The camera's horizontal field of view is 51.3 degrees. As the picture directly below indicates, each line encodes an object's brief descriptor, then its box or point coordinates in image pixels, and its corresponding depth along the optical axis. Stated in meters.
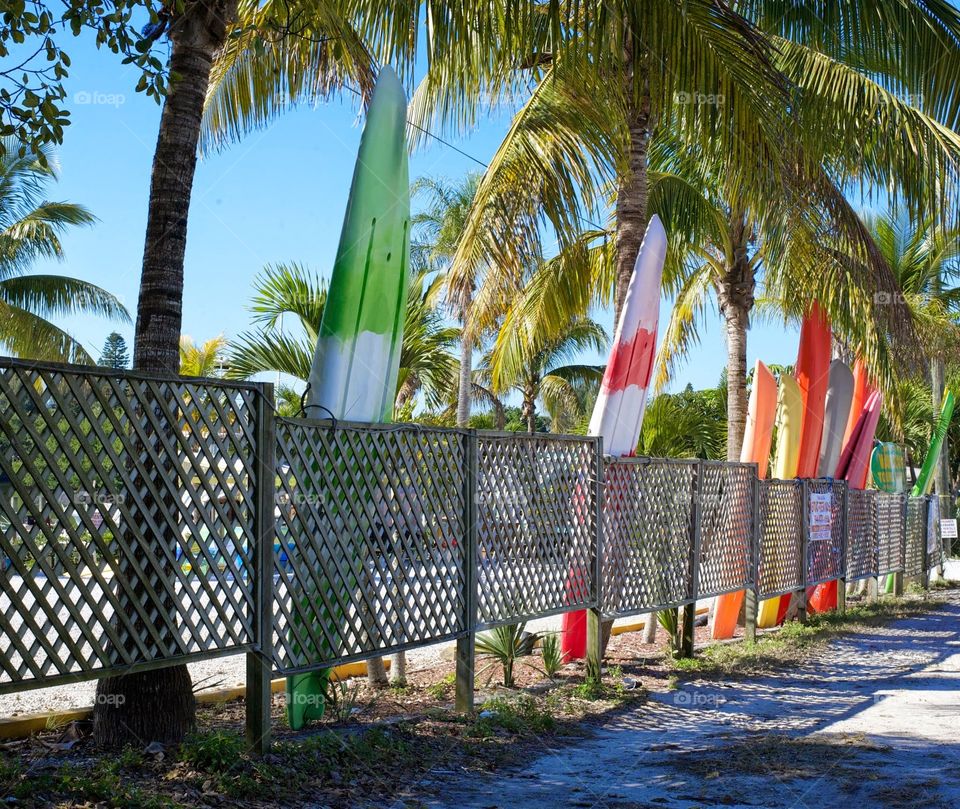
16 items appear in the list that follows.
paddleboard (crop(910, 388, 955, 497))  20.53
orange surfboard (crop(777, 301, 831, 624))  13.71
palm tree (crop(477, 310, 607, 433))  33.94
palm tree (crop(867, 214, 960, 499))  21.83
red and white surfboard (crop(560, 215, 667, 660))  9.70
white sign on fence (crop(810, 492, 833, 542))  12.94
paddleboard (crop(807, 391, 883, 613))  15.23
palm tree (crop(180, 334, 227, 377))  27.48
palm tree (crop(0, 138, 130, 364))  19.50
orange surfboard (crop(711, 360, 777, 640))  13.07
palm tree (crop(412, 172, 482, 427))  24.88
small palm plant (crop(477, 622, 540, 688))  8.06
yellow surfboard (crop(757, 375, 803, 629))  13.39
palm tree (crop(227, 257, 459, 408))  11.45
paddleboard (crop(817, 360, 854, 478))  14.19
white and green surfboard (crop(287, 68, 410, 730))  6.98
